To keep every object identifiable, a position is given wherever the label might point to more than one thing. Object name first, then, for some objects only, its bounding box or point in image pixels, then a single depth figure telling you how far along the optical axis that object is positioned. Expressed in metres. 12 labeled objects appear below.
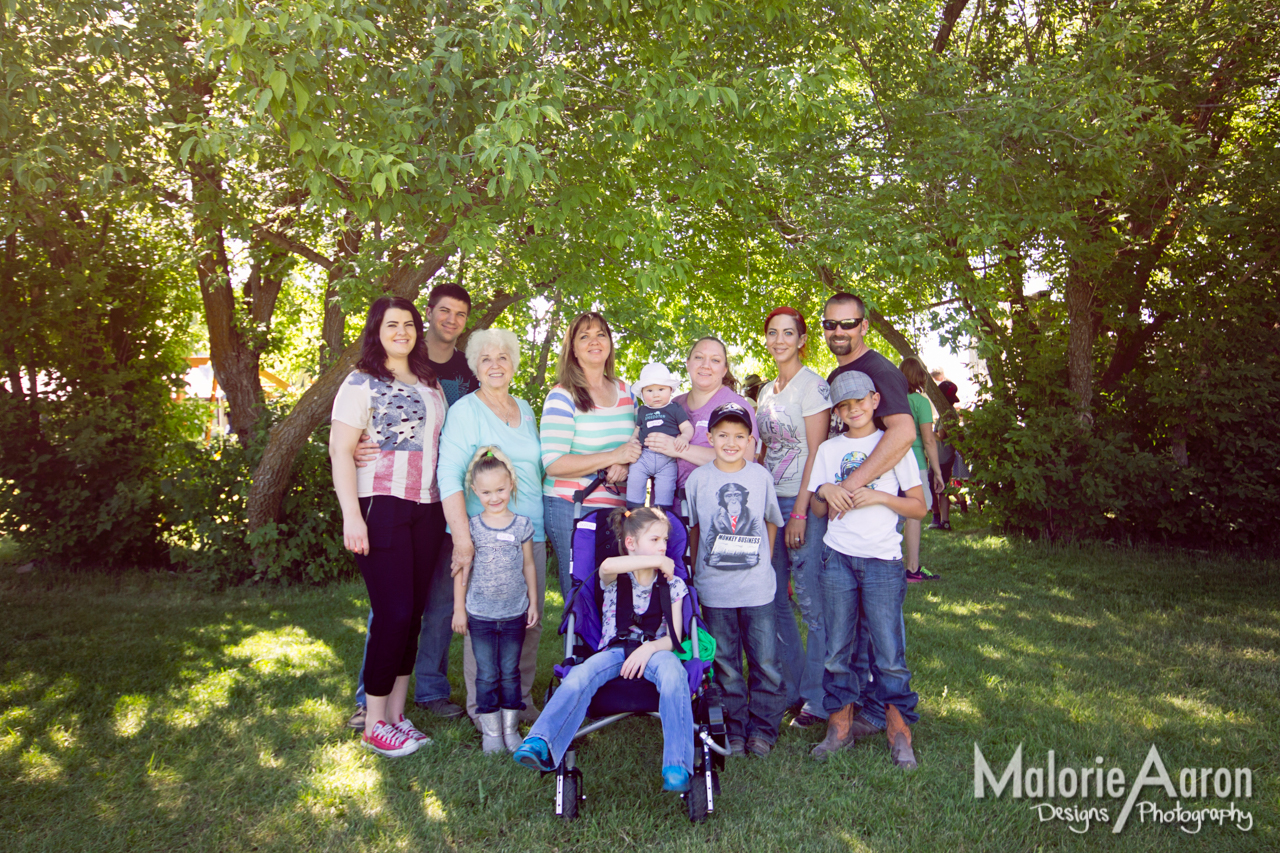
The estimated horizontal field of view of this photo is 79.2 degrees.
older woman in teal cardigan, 3.73
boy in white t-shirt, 3.57
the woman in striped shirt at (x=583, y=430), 3.80
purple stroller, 3.13
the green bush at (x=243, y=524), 7.48
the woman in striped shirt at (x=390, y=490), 3.60
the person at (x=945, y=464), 9.49
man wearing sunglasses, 3.55
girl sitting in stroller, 3.03
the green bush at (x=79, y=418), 7.75
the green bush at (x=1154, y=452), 7.82
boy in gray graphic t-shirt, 3.63
